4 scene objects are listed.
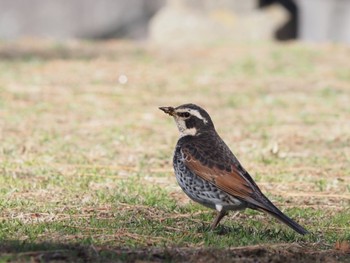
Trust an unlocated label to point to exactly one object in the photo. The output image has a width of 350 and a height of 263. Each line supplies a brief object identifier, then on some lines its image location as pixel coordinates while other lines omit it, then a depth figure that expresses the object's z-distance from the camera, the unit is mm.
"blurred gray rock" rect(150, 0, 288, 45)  21891
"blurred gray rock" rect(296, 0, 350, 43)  23989
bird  7312
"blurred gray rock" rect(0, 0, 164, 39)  24719
